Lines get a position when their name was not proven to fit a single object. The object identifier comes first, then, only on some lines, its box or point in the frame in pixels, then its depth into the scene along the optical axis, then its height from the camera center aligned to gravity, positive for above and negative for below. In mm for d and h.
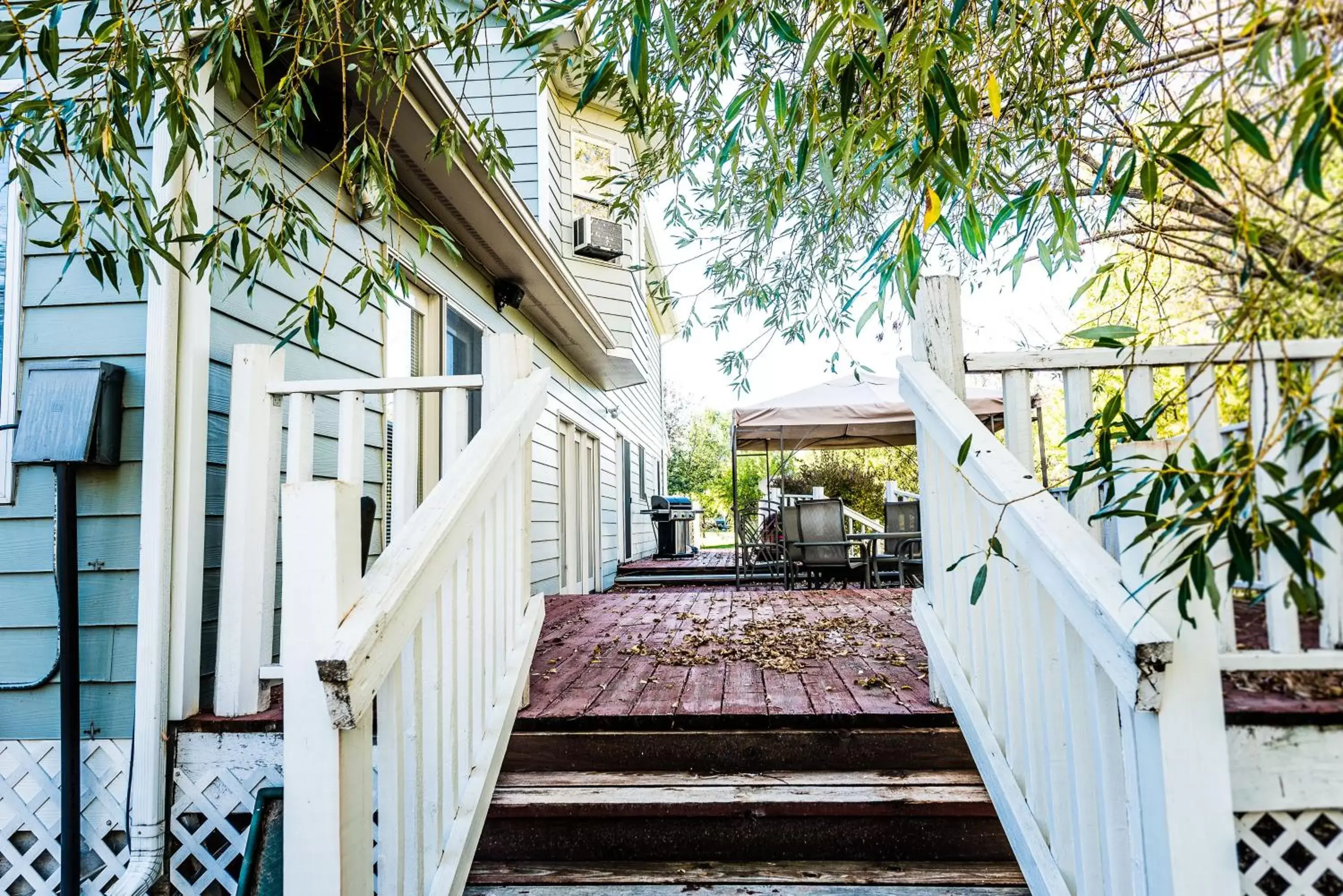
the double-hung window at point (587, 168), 7660 +3510
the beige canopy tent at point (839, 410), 7012 +861
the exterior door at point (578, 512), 7043 -31
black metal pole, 1949 -465
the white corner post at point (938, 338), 2162 +473
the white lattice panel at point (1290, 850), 1456 -705
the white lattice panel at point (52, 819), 2062 -816
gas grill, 12242 -244
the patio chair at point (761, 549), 8203 -498
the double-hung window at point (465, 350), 4480 +998
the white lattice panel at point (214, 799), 2018 -750
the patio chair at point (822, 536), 6551 -286
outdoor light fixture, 5270 +1534
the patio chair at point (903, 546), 6141 -390
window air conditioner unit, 7520 +2724
